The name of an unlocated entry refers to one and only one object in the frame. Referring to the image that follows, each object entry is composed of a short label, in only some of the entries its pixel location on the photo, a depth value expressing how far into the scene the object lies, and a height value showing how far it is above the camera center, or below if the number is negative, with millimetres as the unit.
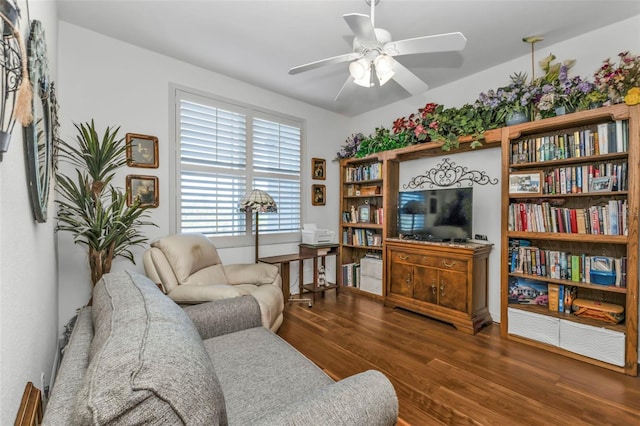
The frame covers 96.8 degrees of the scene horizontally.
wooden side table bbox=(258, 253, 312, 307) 3443 -719
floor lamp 3243 +84
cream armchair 2182 -606
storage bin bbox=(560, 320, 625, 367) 2139 -1021
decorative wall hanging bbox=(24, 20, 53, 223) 924 +320
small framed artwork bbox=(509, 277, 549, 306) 2686 -773
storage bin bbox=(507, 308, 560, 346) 2434 -1020
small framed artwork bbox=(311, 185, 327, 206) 4254 +239
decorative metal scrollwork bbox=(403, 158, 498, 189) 3227 +418
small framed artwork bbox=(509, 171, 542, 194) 2594 +271
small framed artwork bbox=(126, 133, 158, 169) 2756 +584
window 3152 +558
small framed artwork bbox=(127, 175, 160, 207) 2748 +195
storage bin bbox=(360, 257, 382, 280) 3814 -775
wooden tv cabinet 2865 -767
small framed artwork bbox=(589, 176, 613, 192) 2240 +227
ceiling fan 1612 +1004
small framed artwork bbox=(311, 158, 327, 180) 4254 +645
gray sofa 558 -422
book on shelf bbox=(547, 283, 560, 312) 2525 -752
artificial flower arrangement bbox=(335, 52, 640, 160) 2158 +1001
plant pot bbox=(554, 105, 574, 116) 2418 +874
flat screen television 3018 -28
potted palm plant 2100 -28
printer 3855 -339
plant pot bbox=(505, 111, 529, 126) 2641 +884
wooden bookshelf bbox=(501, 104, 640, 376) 2107 -210
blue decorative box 2254 -522
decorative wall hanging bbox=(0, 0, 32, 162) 629 +307
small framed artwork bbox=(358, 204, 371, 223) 4055 -32
